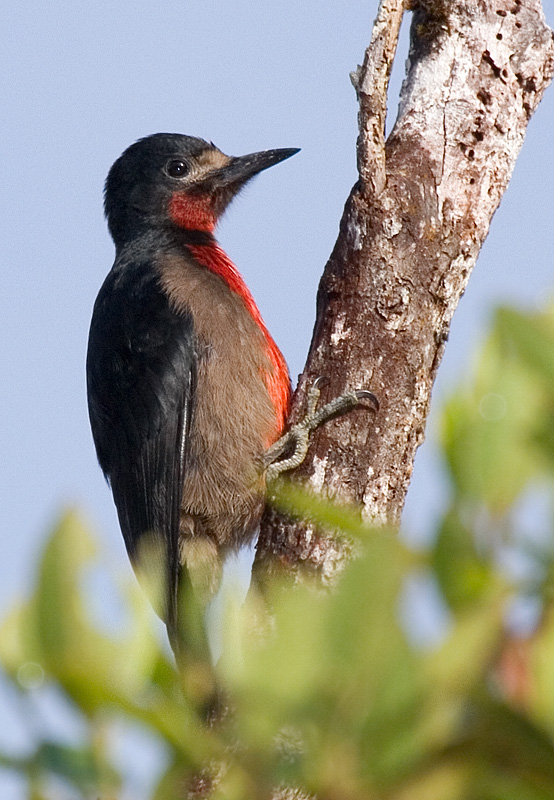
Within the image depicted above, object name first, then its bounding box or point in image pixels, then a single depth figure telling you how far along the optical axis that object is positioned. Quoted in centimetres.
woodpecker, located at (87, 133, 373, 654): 805
